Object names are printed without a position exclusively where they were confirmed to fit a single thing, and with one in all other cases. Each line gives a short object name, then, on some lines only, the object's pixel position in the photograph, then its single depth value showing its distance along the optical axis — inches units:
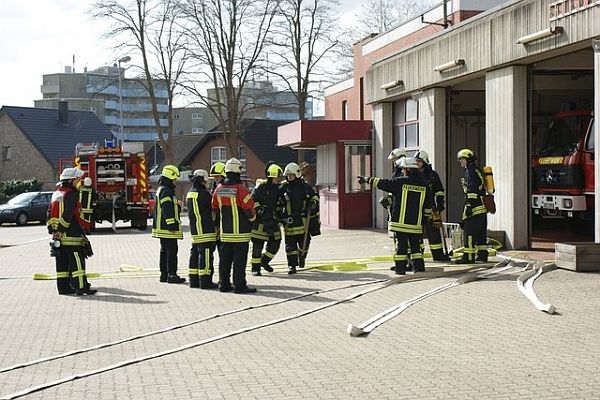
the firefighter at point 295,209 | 574.9
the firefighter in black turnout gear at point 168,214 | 534.6
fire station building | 638.5
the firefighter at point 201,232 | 515.8
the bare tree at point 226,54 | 1809.8
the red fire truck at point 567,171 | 741.3
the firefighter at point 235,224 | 489.7
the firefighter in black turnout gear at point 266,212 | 566.9
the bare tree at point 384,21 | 2271.7
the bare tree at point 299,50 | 1833.2
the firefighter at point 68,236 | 500.7
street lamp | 1807.3
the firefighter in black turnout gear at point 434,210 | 588.7
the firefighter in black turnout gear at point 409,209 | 542.0
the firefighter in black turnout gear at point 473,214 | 591.2
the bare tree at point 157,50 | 1808.6
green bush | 2165.8
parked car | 1514.5
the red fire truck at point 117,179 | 1202.0
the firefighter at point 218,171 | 535.2
